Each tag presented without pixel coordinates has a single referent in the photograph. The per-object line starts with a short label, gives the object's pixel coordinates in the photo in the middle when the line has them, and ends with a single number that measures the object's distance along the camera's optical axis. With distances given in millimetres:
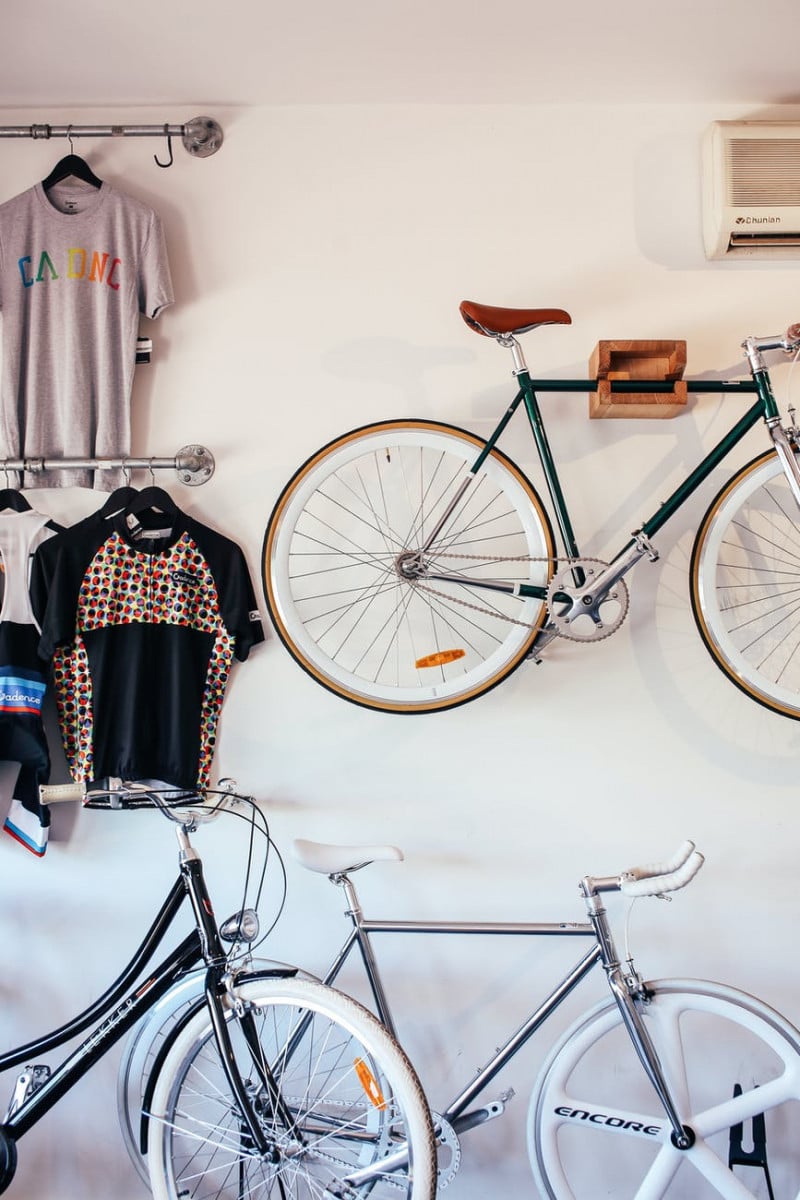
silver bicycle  1596
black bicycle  1503
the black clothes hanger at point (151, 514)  1884
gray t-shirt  1902
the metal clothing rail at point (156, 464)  1876
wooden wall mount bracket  1817
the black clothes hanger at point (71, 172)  1955
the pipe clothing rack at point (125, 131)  1957
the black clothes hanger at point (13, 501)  1900
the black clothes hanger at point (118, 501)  1893
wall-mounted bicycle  1806
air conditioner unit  1918
